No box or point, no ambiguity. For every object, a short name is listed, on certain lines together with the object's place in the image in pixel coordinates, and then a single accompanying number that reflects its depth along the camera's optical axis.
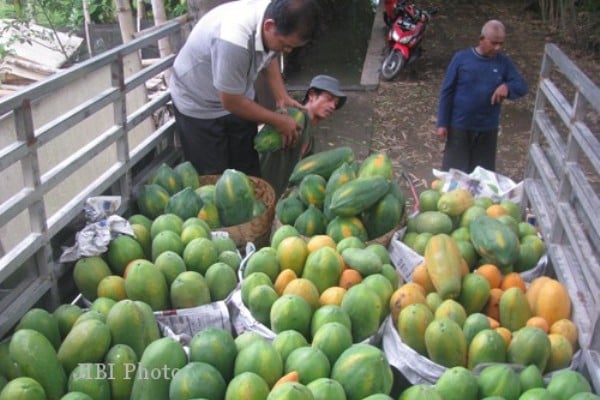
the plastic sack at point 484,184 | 3.53
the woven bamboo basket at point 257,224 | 3.14
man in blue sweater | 4.58
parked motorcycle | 8.73
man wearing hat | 3.83
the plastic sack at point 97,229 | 2.65
